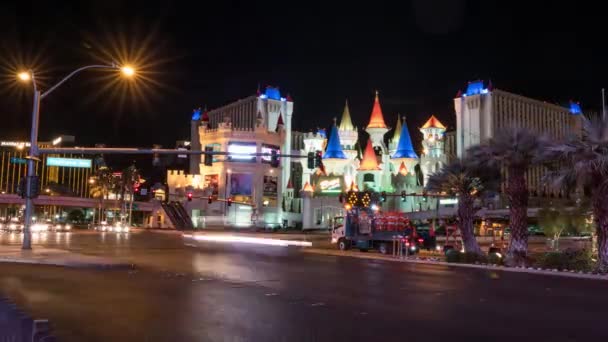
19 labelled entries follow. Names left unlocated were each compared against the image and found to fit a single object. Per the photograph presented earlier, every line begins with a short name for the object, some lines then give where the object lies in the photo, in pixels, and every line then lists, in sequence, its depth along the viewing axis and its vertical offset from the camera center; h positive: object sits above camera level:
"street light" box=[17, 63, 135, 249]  23.92 +3.26
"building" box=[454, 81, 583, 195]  113.38 +23.30
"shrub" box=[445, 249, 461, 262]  25.23 -1.50
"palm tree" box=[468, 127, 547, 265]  23.75 +2.36
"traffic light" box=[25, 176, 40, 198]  24.09 +1.11
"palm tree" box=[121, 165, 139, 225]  79.69 +5.11
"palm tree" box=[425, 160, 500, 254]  27.30 +1.71
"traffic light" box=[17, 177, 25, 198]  24.14 +1.11
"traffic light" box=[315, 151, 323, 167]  26.78 +2.80
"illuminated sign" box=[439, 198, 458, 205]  103.34 +3.64
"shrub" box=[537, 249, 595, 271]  21.50 -1.39
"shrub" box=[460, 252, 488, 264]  24.94 -1.56
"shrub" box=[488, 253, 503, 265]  24.25 -1.55
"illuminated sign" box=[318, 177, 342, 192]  90.25 +5.42
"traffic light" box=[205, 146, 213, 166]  26.47 +2.70
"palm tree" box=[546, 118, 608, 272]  20.19 +2.01
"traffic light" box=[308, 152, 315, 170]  26.15 +2.72
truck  31.42 -0.64
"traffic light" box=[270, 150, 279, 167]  26.73 +2.84
